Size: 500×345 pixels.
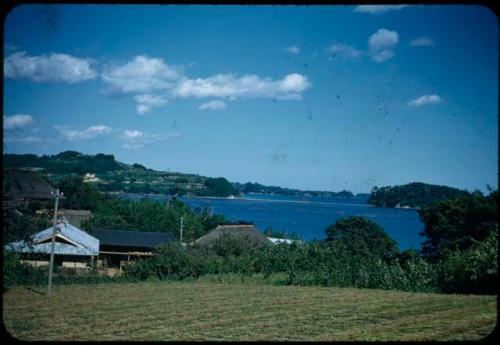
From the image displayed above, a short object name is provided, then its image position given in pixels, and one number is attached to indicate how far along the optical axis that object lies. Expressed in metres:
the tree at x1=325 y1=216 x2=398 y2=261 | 33.62
